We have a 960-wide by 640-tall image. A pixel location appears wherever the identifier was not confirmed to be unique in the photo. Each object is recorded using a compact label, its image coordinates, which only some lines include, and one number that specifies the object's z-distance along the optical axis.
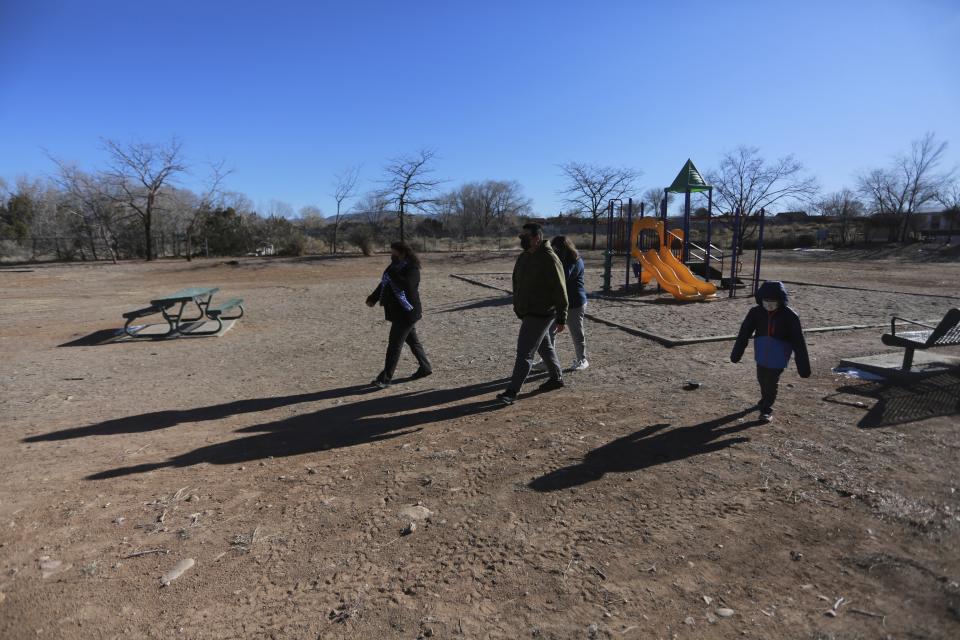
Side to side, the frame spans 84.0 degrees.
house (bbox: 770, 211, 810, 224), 70.81
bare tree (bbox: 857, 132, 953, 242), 39.34
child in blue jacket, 4.34
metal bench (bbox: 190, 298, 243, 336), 9.17
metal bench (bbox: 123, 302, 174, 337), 8.74
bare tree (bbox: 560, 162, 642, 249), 37.81
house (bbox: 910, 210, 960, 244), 39.01
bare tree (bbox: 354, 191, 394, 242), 33.84
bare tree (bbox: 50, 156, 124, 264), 32.69
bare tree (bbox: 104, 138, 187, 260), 30.64
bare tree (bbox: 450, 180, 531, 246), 72.62
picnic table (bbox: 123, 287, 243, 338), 8.77
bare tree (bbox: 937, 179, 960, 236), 41.50
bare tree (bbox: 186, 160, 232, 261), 34.81
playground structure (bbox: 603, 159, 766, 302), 12.91
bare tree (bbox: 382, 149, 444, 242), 33.38
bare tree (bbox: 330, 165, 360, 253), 35.09
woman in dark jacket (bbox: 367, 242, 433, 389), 5.76
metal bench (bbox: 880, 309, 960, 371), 5.17
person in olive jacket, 4.88
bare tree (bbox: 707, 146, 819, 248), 36.28
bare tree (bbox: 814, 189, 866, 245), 42.31
